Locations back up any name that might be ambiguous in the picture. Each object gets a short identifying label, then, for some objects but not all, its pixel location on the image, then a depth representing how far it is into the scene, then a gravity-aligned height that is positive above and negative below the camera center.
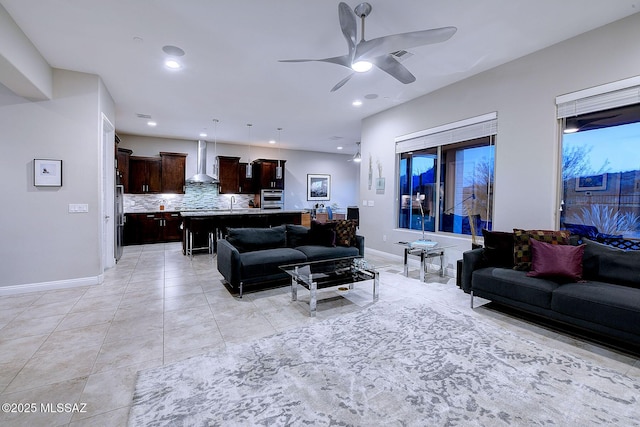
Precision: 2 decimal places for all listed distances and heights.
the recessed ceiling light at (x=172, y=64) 3.76 +1.88
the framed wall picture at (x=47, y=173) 3.80 +0.40
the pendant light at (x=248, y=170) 7.13 +0.89
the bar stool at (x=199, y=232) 6.12 -0.60
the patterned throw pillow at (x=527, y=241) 3.13 -0.36
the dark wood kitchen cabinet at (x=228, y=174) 8.59 +0.93
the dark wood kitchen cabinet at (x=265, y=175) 8.98 +0.94
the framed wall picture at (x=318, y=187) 10.46 +0.71
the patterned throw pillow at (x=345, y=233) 4.71 -0.45
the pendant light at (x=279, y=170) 7.54 +0.93
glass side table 4.32 -0.71
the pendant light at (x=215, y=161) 8.55 +1.35
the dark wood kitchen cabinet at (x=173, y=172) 7.97 +0.91
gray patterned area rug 1.67 -1.22
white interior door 4.79 +0.14
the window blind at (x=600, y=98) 2.89 +1.20
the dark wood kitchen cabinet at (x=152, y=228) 7.41 -0.64
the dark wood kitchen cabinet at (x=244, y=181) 8.98 +0.75
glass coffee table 3.18 -0.84
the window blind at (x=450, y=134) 4.12 +1.21
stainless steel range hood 8.60 +1.37
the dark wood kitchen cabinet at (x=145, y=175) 7.66 +0.79
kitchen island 6.20 -0.41
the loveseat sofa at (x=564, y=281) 2.35 -0.71
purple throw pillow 2.83 -0.54
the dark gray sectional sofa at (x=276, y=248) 3.67 -0.66
